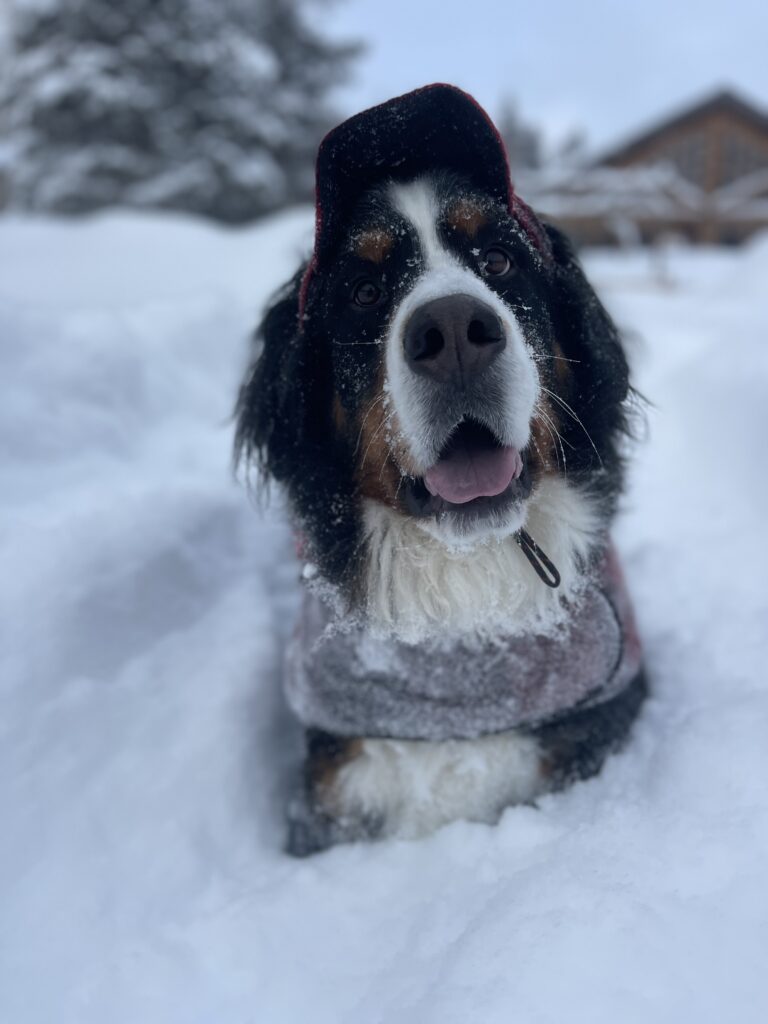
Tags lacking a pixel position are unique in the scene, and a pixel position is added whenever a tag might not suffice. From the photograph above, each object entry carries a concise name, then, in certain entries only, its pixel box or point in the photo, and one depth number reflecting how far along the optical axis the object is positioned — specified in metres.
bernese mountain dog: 0.51
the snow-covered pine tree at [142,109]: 9.71
